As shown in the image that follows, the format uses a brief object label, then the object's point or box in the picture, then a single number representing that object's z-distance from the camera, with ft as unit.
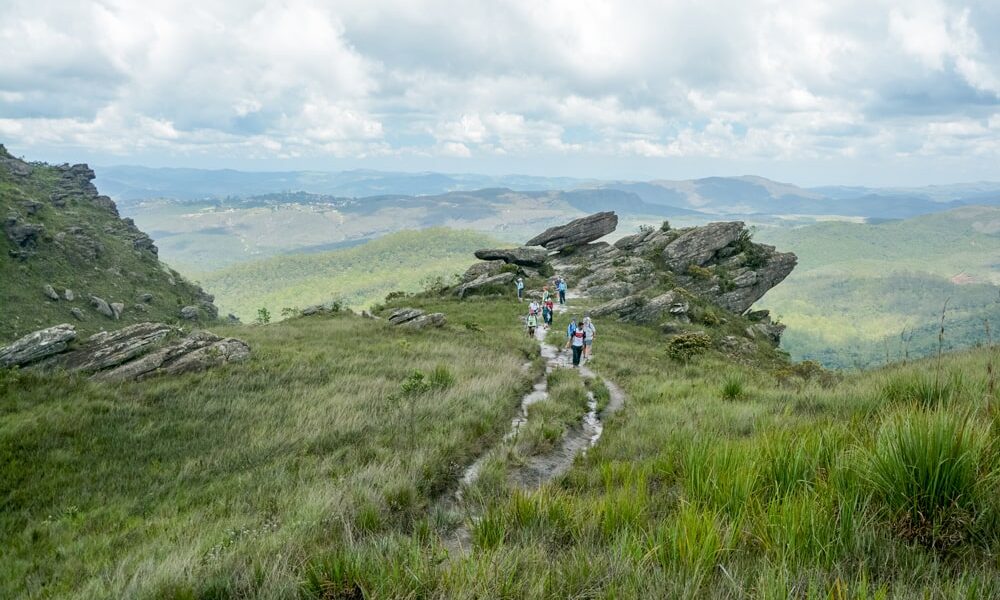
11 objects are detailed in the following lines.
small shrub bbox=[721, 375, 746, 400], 42.32
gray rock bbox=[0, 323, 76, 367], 58.65
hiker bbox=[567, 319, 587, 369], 68.74
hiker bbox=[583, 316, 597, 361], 73.10
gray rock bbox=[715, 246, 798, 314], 153.48
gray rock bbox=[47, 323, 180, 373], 56.85
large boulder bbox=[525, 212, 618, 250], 199.21
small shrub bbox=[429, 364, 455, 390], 49.33
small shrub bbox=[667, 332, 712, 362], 75.31
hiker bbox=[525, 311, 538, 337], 93.09
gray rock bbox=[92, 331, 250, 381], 54.44
